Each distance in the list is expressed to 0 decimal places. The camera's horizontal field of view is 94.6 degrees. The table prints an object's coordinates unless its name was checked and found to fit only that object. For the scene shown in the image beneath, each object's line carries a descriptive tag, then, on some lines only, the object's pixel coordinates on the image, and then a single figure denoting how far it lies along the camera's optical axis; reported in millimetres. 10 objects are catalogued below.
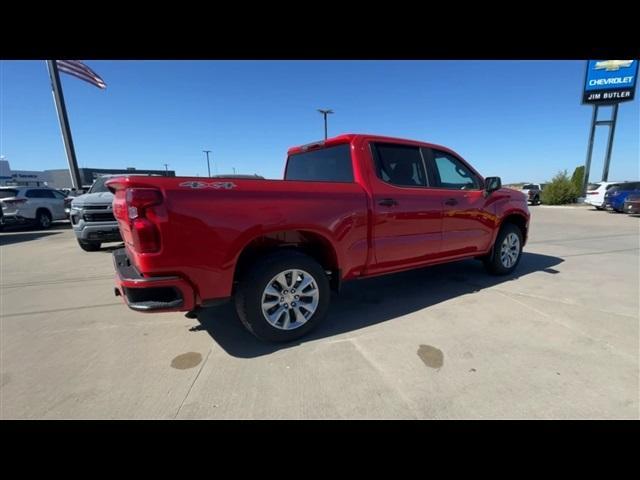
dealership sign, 21594
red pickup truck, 2225
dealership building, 47500
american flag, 14812
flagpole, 15758
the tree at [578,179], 23859
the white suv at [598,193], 16766
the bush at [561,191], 23344
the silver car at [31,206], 12156
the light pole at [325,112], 23105
